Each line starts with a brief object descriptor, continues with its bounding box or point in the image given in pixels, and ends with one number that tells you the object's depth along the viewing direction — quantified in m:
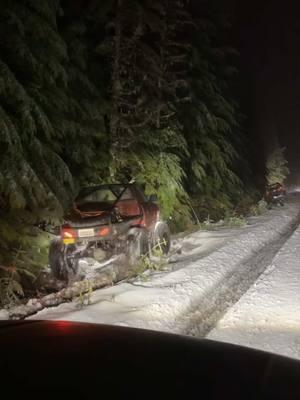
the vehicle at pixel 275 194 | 29.31
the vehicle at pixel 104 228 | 9.89
